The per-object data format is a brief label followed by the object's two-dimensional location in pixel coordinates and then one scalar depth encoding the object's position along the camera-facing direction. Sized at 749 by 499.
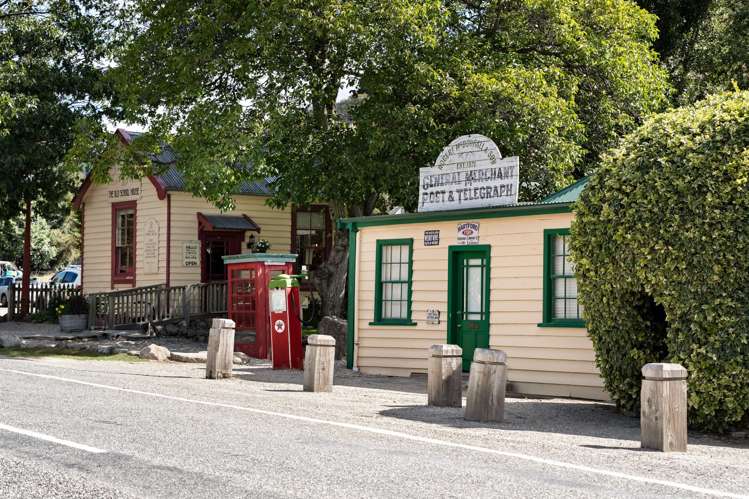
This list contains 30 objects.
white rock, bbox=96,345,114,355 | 23.28
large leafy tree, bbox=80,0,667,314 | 23.11
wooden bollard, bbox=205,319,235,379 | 17.42
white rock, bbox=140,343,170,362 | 21.91
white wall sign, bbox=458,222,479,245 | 18.19
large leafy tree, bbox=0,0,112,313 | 31.61
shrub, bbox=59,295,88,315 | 30.38
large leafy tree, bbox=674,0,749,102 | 28.44
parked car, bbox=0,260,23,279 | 58.66
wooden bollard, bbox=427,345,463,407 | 13.95
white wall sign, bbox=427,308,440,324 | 18.84
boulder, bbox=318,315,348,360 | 23.00
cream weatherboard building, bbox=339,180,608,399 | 16.72
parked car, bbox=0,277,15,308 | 48.91
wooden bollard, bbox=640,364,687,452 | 10.64
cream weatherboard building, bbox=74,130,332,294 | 30.41
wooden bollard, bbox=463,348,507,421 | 12.42
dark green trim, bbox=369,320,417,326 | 19.31
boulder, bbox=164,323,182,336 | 28.14
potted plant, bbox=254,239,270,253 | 28.47
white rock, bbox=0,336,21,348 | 24.66
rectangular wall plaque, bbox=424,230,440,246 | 18.94
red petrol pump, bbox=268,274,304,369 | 20.03
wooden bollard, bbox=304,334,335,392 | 15.35
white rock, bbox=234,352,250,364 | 21.72
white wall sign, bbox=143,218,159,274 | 30.72
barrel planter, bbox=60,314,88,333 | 28.67
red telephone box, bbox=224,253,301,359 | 22.19
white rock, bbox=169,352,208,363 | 21.47
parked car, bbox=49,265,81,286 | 47.84
